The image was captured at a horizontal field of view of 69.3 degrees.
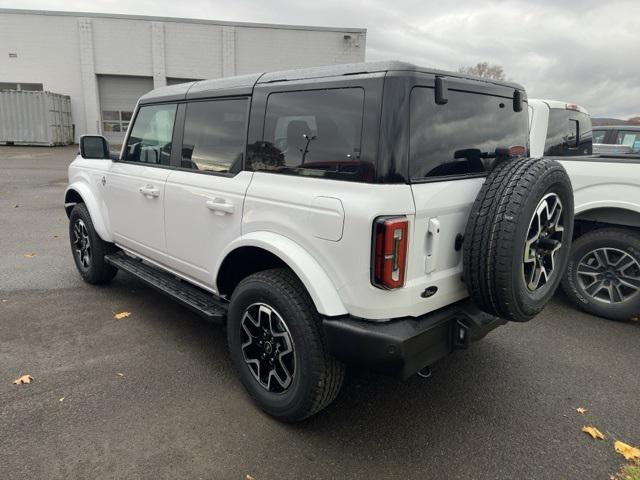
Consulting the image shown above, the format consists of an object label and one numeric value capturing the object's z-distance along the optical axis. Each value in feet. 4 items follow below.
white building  88.12
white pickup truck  13.82
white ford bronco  7.36
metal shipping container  78.84
